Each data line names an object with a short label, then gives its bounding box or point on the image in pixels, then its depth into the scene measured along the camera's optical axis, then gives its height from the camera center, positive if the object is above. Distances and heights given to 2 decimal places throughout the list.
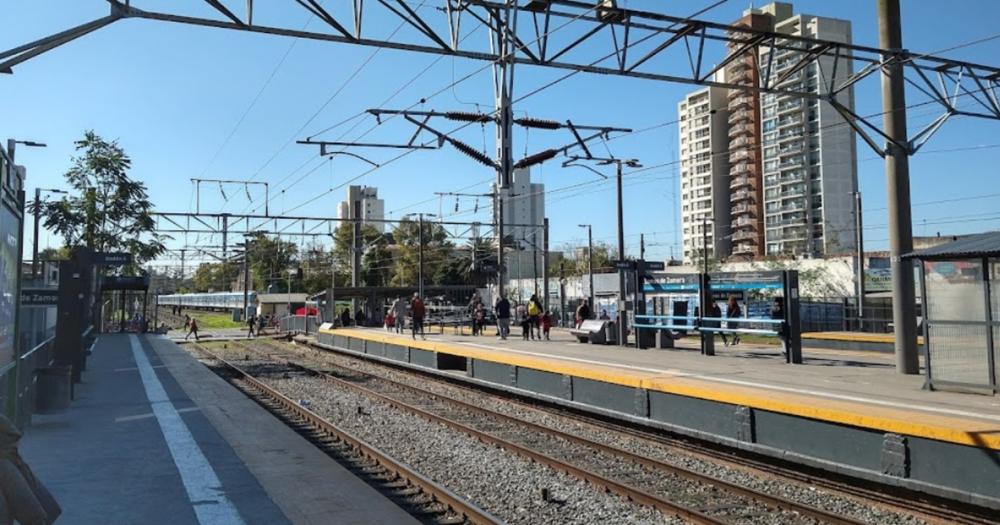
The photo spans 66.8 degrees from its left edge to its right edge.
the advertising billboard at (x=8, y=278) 7.53 +0.30
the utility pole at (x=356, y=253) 43.53 +2.93
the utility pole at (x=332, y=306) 35.75 -0.13
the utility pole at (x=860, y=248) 34.28 +2.45
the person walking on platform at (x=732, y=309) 18.80 -0.25
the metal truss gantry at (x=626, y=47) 11.70 +4.31
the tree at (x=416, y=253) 88.38 +5.99
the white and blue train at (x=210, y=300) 83.33 +0.60
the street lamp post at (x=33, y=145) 21.48 +4.53
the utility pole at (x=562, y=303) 43.12 -0.12
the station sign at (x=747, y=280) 15.88 +0.41
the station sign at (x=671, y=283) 18.53 +0.43
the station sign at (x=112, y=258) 19.68 +1.28
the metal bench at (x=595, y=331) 22.28 -0.92
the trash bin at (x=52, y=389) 13.27 -1.47
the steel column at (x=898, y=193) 12.81 +1.79
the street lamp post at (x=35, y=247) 26.38 +2.21
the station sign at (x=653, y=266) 20.17 +0.91
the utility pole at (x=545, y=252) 41.99 +2.77
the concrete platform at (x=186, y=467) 7.18 -1.93
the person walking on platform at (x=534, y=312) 24.47 -0.37
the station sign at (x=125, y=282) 34.69 +1.07
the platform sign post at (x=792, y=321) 14.97 -0.44
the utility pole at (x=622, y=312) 21.03 -0.32
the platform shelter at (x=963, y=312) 9.72 -0.20
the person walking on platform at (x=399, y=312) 27.45 -0.34
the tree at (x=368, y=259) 94.19 +5.75
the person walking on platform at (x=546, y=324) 25.12 -0.76
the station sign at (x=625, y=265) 19.97 +0.95
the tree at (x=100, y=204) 32.09 +4.37
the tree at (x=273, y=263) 99.88 +5.76
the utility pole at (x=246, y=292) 64.46 +1.10
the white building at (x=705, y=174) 103.88 +17.95
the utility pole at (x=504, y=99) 12.95 +3.88
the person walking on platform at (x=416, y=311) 23.44 -0.27
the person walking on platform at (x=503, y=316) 24.16 -0.46
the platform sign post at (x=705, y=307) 17.02 -0.19
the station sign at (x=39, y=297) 13.68 +0.19
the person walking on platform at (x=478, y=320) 28.91 -0.69
